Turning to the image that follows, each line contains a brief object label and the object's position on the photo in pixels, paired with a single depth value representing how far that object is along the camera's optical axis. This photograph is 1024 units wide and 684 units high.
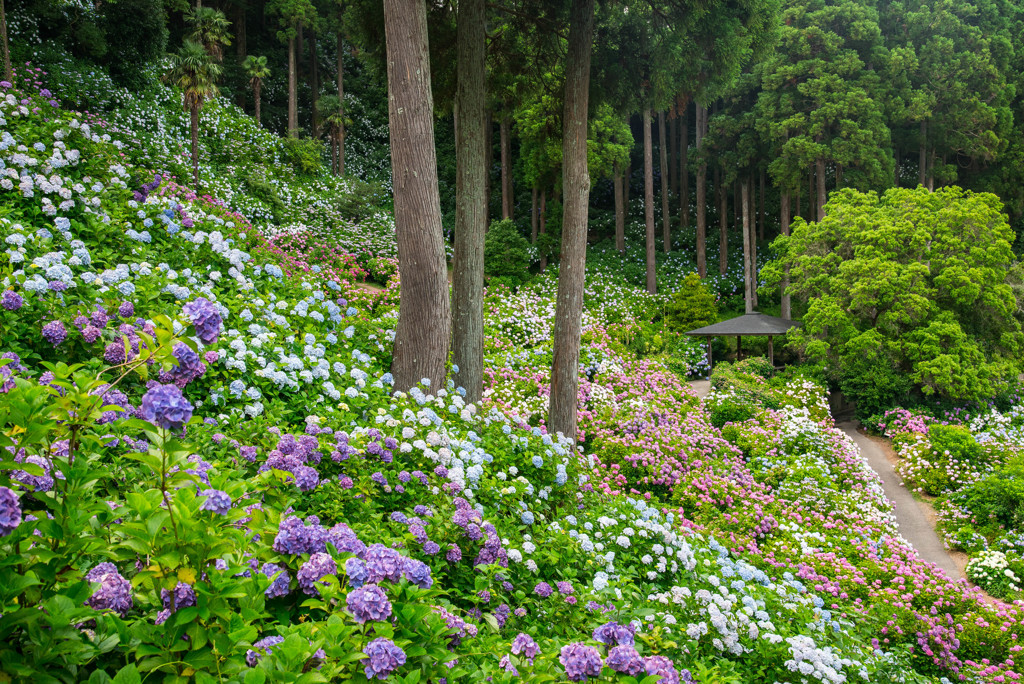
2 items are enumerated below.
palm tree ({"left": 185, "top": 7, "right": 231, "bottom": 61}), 19.06
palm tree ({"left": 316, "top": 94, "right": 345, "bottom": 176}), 24.64
